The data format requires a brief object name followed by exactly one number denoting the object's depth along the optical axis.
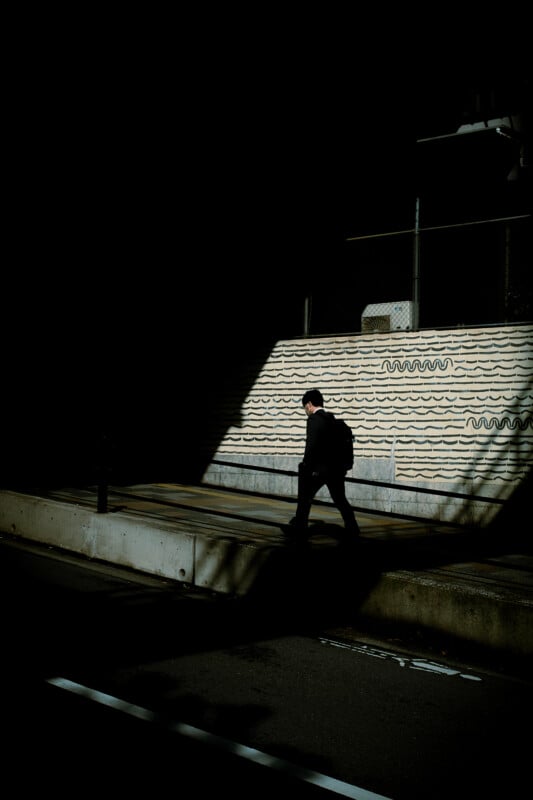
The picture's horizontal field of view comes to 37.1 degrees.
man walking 9.22
